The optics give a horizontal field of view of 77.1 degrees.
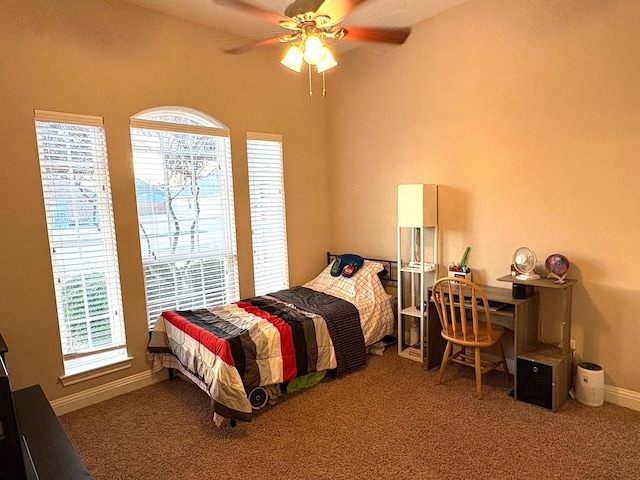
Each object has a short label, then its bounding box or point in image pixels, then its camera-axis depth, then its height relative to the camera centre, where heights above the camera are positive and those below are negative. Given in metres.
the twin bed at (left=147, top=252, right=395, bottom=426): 2.64 -1.04
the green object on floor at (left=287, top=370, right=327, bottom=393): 3.08 -1.41
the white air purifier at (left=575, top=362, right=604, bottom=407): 2.73 -1.33
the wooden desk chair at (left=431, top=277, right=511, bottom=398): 2.87 -1.02
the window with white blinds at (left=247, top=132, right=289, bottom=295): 3.95 -0.11
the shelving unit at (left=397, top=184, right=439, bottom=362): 3.45 -0.61
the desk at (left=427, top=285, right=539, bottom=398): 2.82 -0.89
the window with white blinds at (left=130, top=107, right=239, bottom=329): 3.28 -0.04
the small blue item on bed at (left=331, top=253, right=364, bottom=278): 4.00 -0.68
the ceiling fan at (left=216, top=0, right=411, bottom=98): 2.00 +0.93
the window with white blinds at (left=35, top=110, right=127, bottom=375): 2.81 -0.22
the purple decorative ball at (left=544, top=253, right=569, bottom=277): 2.76 -0.50
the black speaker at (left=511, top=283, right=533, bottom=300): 2.90 -0.71
